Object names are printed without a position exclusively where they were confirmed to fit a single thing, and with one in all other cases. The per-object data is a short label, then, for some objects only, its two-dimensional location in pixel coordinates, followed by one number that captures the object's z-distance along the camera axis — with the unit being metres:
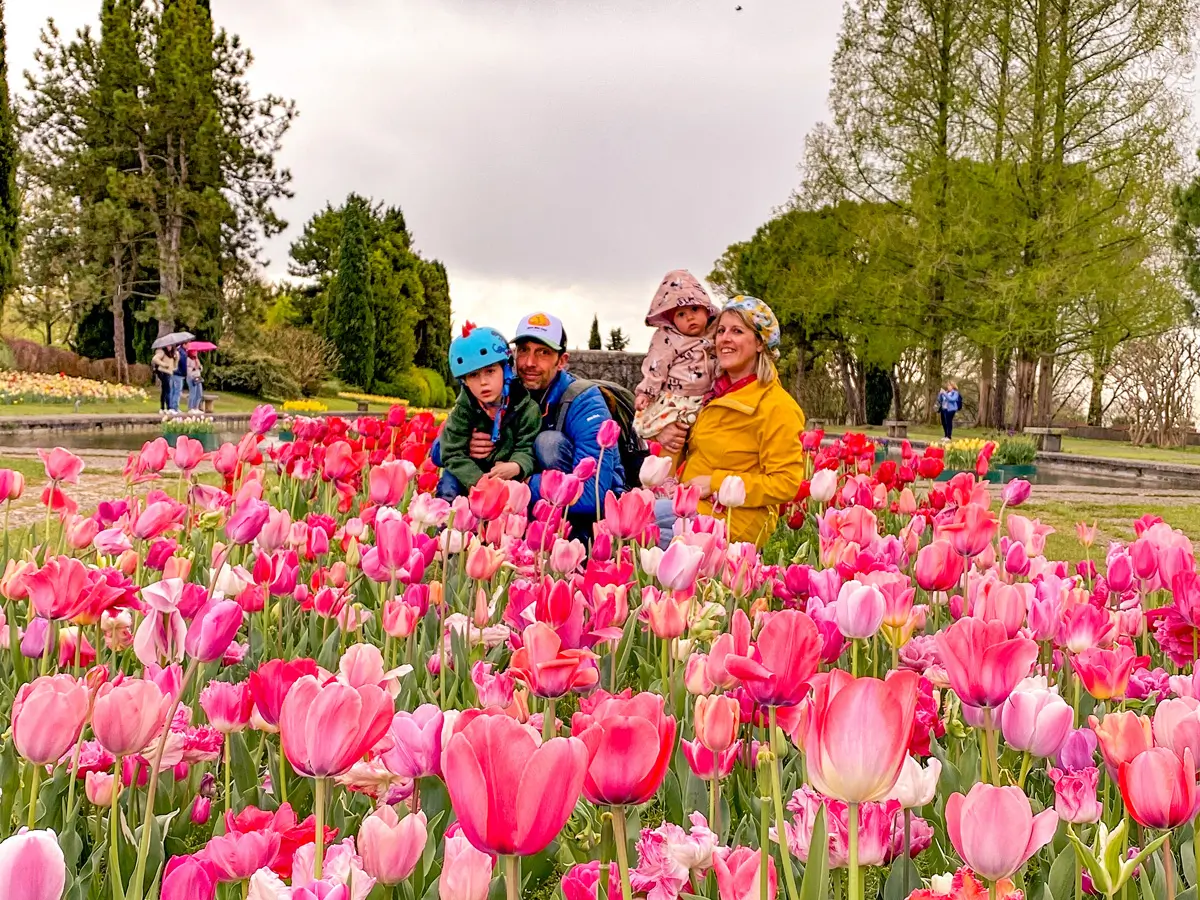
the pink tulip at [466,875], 0.78
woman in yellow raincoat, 3.98
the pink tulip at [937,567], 1.90
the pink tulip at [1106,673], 1.34
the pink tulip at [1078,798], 1.09
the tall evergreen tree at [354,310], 35.09
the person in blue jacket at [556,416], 4.11
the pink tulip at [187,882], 0.80
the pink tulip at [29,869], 0.63
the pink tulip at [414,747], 1.01
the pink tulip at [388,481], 2.45
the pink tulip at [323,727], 0.82
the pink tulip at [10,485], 2.41
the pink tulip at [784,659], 0.96
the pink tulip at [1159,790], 0.84
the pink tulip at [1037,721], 1.07
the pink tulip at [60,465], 2.52
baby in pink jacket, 4.65
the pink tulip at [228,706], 1.28
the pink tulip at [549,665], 1.03
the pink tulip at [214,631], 1.20
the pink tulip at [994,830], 0.81
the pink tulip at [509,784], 0.66
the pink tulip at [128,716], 0.99
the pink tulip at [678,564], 1.61
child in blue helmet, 3.83
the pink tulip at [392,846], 0.89
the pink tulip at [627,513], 2.17
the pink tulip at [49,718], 0.98
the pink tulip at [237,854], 0.89
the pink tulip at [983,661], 1.01
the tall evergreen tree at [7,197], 20.89
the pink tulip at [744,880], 0.82
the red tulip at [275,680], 1.04
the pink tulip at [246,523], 1.87
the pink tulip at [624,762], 0.78
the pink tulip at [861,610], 1.29
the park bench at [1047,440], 16.73
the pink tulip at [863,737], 0.72
